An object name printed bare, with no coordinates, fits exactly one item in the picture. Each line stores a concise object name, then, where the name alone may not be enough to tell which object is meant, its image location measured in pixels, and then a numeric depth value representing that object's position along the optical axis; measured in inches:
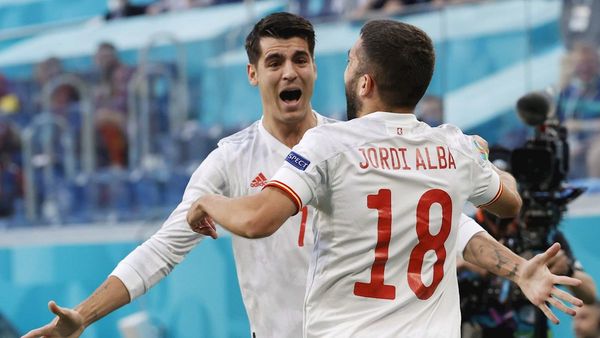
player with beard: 280.8
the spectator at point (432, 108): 579.8
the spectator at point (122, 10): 810.8
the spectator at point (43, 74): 754.8
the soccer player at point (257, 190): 357.1
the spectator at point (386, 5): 642.8
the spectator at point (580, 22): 563.8
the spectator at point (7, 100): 778.2
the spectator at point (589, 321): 508.4
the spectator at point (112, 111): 713.6
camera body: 450.3
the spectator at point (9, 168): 759.1
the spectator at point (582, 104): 561.6
